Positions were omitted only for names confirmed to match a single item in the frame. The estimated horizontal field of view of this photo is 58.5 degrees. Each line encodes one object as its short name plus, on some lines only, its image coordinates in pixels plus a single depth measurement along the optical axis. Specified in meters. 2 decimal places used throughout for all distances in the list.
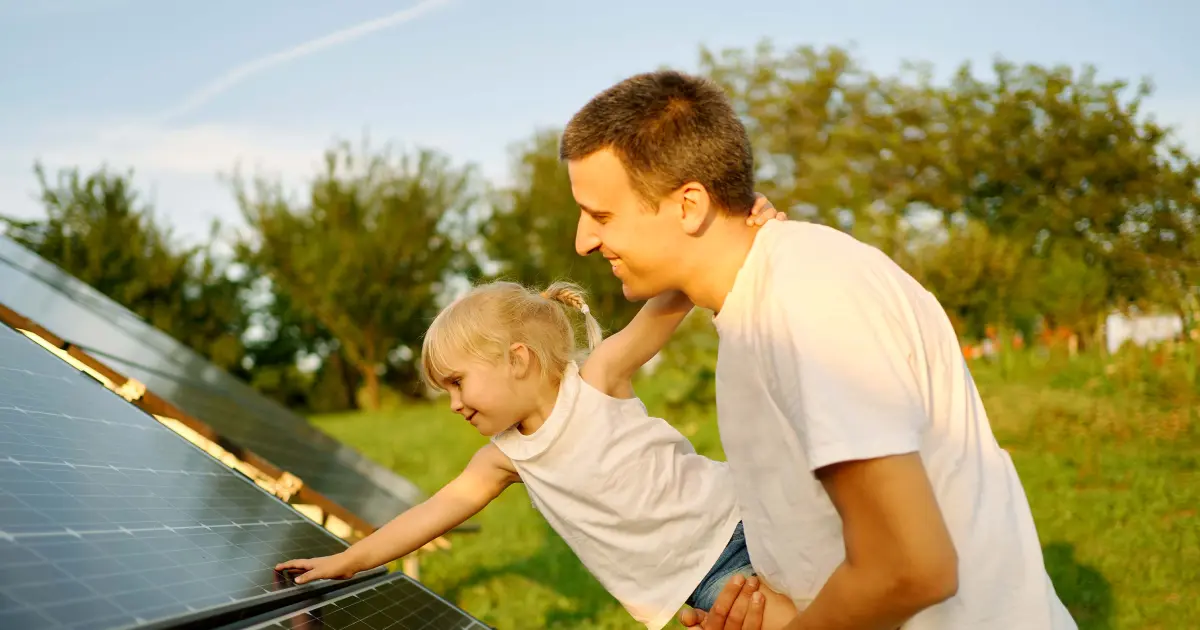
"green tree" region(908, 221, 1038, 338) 25.81
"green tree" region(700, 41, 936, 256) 36.62
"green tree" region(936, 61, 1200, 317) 30.64
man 1.68
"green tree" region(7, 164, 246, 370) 30.44
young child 3.23
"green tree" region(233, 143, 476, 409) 35.94
